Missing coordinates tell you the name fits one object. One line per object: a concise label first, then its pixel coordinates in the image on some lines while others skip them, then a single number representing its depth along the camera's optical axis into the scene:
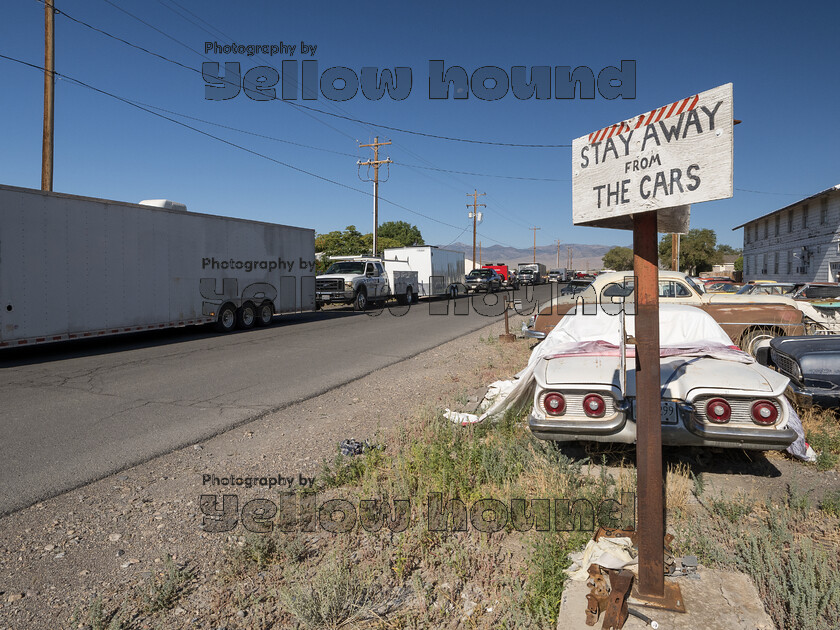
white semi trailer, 10.86
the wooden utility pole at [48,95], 14.73
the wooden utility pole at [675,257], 26.78
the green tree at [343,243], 48.34
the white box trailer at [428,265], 32.53
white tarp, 5.38
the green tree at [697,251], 68.06
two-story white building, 30.44
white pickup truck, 23.69
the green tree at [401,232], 116.29
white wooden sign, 2.45
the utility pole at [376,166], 37.88
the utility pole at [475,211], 54.92
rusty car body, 8.91
